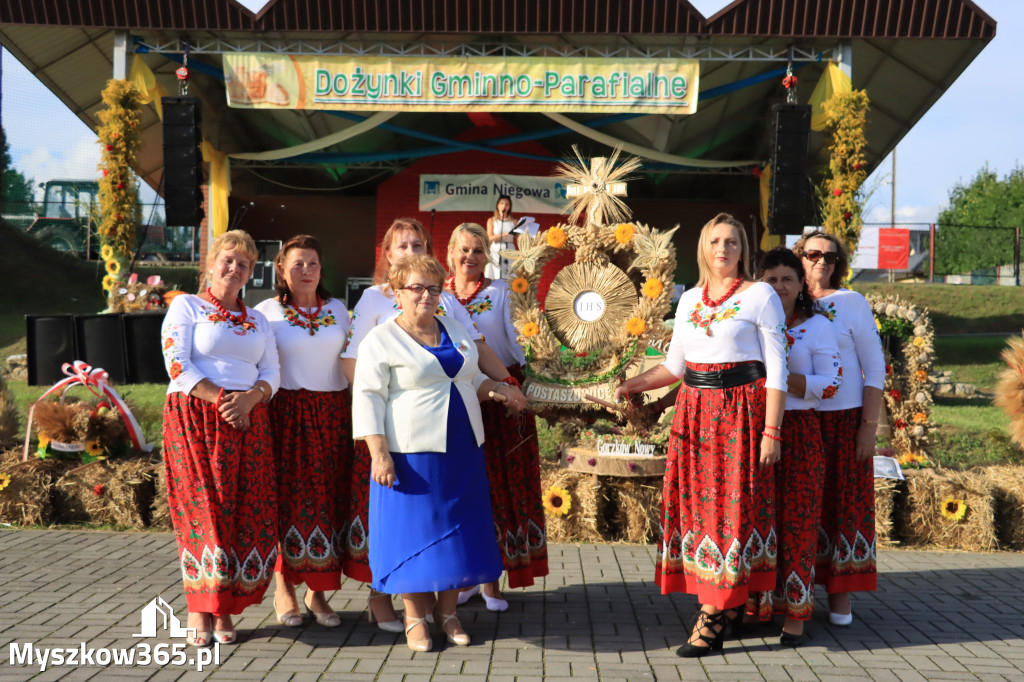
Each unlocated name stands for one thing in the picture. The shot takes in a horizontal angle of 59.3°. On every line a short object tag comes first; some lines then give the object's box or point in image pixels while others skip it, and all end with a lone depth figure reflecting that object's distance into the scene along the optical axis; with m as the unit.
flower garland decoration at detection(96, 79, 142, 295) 10.26
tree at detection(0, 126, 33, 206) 22.77
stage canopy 10.49
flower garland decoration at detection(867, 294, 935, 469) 6.28
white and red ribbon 5.64
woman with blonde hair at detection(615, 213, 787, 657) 3.41
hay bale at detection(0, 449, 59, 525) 5.57
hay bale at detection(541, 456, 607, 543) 5.34
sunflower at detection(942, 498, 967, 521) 5.36
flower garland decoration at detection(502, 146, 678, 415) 4.58
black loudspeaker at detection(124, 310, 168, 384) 9.76
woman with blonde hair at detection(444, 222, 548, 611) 3.99
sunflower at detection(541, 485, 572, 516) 5.34
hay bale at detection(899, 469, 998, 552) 5.35
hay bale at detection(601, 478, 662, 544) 5.30
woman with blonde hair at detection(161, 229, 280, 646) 3.41
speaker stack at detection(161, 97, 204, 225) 10.58
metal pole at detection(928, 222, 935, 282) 21.95
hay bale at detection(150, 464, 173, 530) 5.56
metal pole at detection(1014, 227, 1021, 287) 22.81
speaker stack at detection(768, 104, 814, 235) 10.69
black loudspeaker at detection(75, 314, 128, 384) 9.77
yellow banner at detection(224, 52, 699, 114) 10.55
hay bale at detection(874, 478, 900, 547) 5.40
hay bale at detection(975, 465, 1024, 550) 5.39
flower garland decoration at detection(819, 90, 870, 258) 10.03
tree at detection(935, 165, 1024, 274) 27.73
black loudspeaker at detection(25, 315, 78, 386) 9.80
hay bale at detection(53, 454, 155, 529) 5.59
